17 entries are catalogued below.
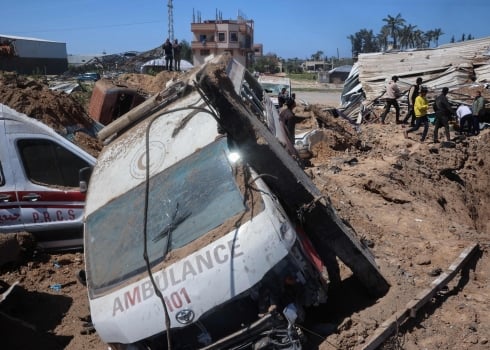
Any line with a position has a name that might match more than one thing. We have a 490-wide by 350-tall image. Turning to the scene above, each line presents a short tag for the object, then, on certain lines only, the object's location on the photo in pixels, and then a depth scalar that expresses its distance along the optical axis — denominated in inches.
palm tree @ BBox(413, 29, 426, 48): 3435.0
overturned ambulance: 128.3
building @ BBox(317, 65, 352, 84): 2310.5
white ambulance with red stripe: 229.0
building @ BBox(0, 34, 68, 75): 1924.3
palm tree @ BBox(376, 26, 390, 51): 3555.6
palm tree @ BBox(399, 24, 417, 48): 3404.0
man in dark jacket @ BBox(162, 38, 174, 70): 775.1
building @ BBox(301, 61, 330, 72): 3692.4
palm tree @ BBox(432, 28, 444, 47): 3625.7
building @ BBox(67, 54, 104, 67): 3142.7
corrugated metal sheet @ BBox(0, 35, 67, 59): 2040.5
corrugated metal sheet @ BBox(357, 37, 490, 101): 774.5
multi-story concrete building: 2345.0
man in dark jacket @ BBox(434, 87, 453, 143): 504.7
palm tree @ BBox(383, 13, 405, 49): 3427.4
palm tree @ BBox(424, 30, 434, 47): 3627.0
